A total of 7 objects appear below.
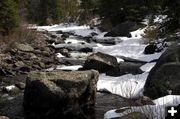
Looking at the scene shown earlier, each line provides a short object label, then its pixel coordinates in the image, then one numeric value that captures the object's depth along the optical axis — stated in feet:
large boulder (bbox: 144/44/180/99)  27.71
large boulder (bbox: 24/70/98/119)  27.69
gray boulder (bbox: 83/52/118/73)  40.71
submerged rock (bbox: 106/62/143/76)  38.64
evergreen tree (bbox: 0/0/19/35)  59.41
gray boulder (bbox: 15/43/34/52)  52.38
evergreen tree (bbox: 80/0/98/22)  109.26
